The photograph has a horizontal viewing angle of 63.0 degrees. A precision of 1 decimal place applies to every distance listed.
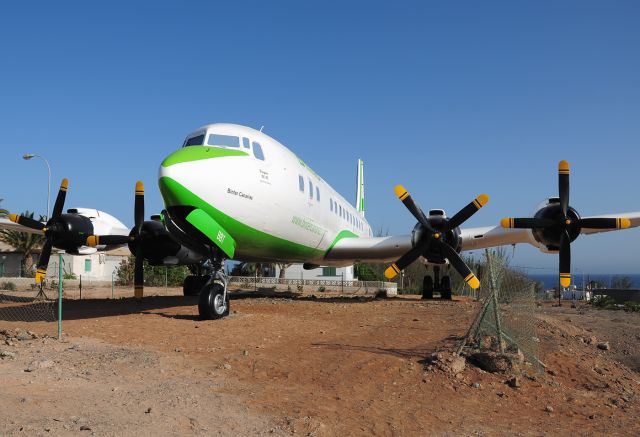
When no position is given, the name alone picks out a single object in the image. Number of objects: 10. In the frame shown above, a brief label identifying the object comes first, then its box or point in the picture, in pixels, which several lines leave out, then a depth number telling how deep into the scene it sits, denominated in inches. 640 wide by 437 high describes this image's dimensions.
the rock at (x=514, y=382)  300.4
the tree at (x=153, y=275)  1694.1
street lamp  1203.9
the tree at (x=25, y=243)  1859.0
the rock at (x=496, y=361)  320.5
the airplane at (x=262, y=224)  483.8
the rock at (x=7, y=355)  327.2
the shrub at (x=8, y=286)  1259.8
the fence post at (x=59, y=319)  394.6
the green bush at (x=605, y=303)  953.1
